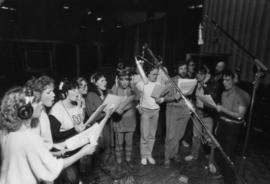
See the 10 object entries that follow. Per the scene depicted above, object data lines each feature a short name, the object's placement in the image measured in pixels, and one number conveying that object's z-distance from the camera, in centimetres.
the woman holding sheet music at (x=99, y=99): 292
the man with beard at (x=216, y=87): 333
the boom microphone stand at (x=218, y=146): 159
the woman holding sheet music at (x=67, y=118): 223
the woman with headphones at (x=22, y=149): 140
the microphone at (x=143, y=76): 330
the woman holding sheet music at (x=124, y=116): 315
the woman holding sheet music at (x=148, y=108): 328
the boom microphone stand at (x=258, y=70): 235
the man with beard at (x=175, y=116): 316
